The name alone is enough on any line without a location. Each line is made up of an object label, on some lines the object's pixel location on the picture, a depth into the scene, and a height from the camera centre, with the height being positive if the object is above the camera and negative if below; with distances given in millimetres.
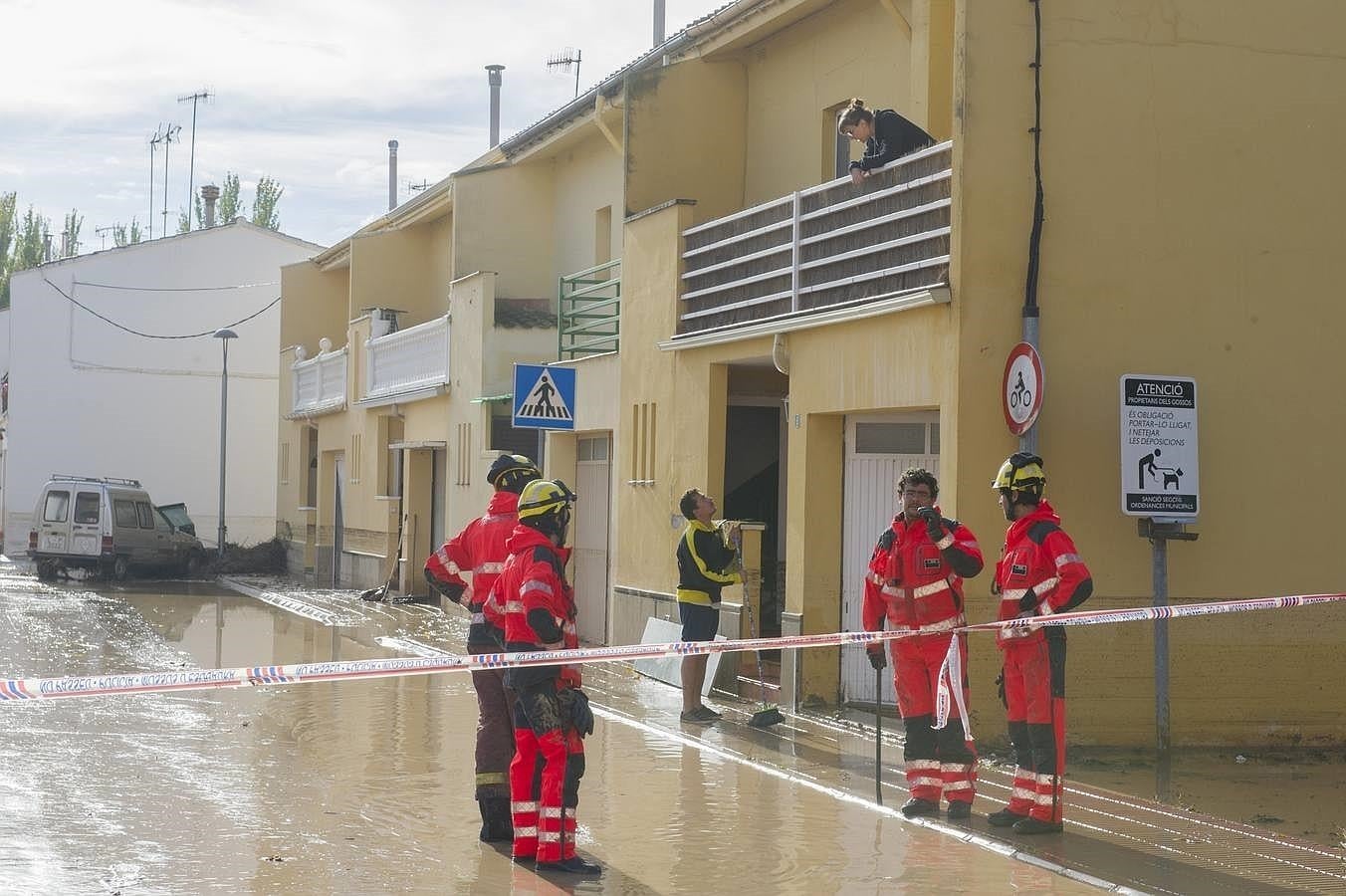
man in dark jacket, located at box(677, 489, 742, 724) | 13117 -584
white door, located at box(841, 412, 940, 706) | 13625 +190
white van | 32125 -672
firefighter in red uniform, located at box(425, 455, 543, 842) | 8570 -519
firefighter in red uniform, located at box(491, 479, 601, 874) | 7785 -900
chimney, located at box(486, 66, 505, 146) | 43500 +10631
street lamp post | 39031 +3006
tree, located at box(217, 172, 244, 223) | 72500 +12834
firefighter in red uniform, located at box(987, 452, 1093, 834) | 8820 -711
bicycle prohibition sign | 11078 +831
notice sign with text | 11031 +431
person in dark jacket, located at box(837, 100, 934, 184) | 12945 +2934
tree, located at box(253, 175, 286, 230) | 71938 +12624
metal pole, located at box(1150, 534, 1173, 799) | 11125 -886
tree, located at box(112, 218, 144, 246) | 80438 +12556
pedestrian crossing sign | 17672 +1112
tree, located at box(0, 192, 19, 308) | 71250 +10963
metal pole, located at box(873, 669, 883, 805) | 9617 -1368
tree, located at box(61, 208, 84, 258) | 69062 +10946
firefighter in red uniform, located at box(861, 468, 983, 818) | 9266 -605
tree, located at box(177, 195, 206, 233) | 61959 +10864
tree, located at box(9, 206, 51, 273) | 71062 +10656
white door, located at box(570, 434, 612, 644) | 19891 -372
